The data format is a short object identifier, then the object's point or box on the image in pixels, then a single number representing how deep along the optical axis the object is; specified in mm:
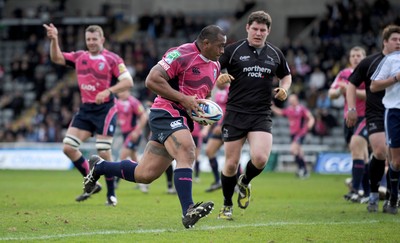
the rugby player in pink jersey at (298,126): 25062
